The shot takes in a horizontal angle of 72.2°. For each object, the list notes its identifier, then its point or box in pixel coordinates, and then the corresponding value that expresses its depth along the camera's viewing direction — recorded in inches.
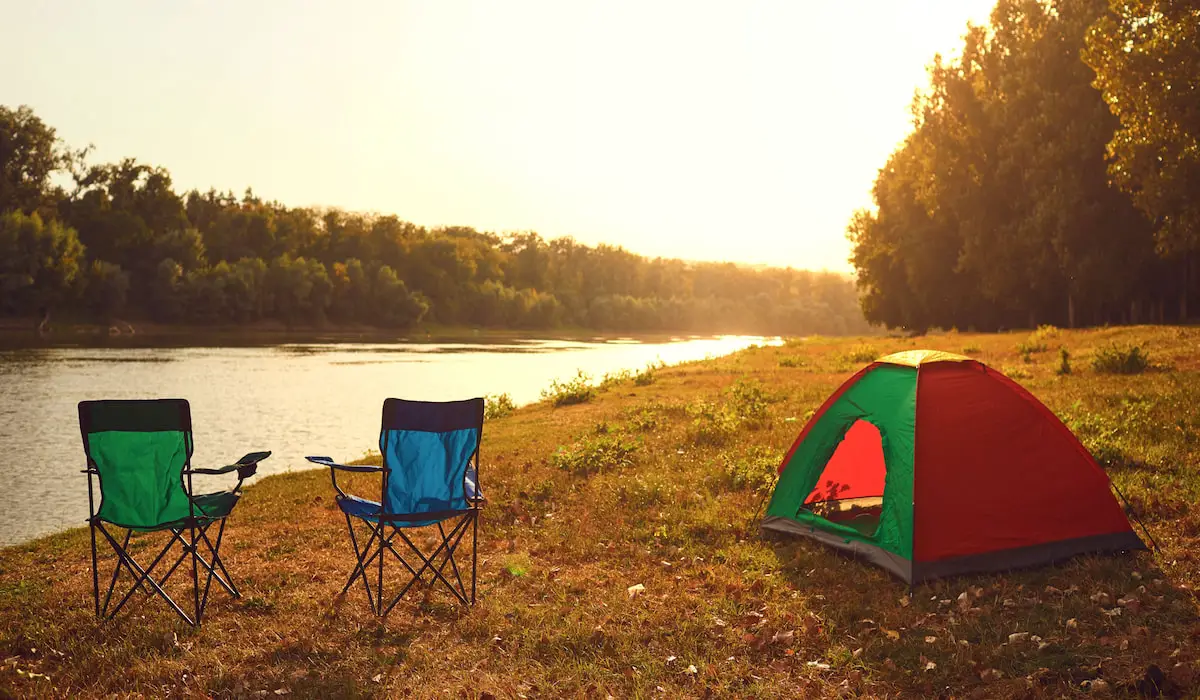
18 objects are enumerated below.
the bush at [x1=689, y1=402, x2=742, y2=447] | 511.5
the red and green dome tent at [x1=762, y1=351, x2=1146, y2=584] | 274.4
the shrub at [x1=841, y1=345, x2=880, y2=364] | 1013.8
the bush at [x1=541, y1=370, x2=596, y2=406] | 836.0
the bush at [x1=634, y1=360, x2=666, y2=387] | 973.8
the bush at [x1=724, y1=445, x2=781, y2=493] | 388.2
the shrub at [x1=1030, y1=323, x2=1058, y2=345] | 989.8
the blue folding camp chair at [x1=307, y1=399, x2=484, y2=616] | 246.4
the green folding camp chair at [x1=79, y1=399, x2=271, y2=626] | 236.1
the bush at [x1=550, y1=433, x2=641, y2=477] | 454.2
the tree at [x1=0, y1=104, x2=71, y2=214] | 2736.2
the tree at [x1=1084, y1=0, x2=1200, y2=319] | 667.4
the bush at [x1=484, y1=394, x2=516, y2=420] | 798.5
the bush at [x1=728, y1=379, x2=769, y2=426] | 581.6
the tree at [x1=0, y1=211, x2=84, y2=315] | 2367.1
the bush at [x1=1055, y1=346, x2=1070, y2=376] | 688.4
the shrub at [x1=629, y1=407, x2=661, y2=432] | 586.2
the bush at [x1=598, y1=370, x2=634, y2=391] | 980.6
